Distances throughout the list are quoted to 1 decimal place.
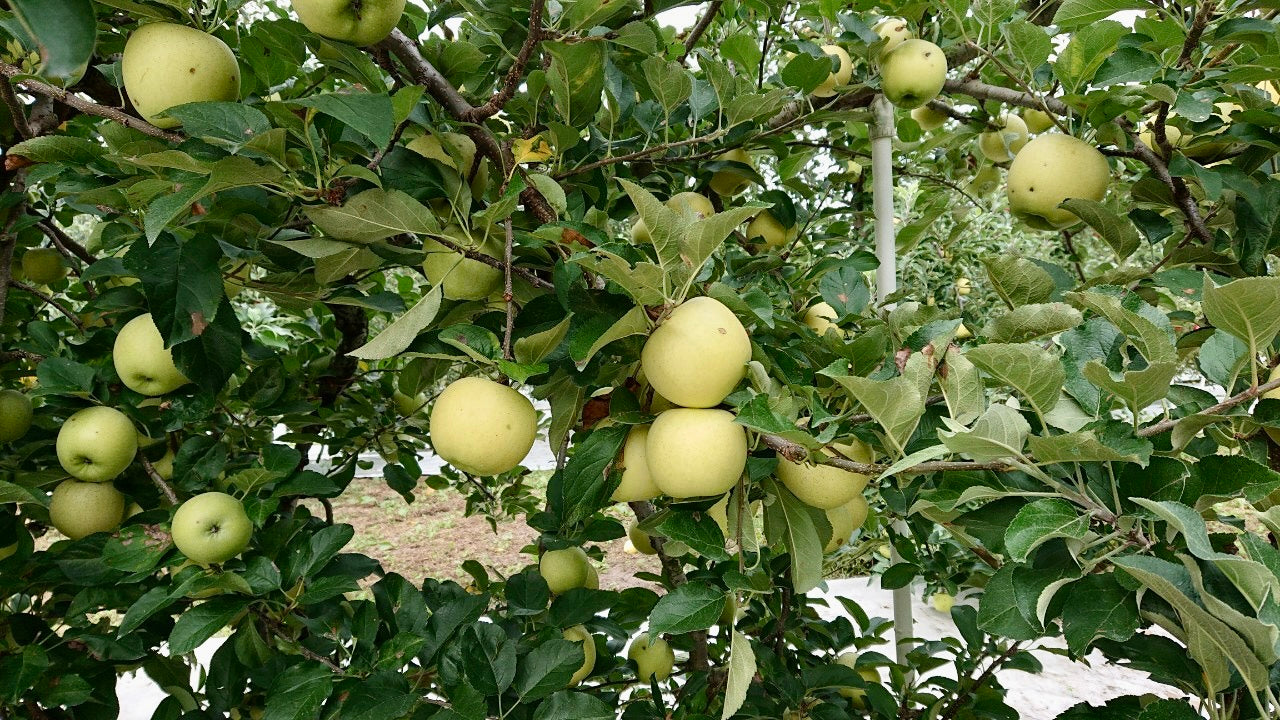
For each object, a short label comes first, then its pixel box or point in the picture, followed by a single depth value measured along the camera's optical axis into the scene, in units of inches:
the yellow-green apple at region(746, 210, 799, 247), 68.6
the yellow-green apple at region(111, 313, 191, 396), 45.0
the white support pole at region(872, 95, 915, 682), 63.1
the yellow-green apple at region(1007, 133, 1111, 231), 47.2
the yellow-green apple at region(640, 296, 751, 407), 30.5
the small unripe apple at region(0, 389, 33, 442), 51.9
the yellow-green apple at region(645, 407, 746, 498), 30.8
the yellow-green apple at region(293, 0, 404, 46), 30.3
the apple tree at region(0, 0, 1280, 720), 29.2
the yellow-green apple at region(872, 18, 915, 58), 59.9
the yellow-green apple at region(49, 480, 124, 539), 51.1
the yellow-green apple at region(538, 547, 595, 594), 60.1
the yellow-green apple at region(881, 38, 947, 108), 51.9
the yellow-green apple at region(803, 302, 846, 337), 61.6
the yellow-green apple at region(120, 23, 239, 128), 33.0
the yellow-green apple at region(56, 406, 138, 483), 47.1
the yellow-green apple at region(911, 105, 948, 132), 79.6
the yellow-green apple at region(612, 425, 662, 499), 36.6
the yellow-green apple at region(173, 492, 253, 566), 41.8
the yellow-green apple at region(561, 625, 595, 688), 57.5
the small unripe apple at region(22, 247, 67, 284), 66.5
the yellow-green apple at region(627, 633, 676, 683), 64.6
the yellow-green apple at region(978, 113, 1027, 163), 70.6
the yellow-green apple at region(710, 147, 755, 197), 59.9
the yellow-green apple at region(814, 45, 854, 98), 66.4
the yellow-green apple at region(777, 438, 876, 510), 34.2
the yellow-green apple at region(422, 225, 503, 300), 38.6
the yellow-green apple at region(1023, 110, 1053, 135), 72.1
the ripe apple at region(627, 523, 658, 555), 67.5
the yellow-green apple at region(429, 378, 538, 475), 34.9
